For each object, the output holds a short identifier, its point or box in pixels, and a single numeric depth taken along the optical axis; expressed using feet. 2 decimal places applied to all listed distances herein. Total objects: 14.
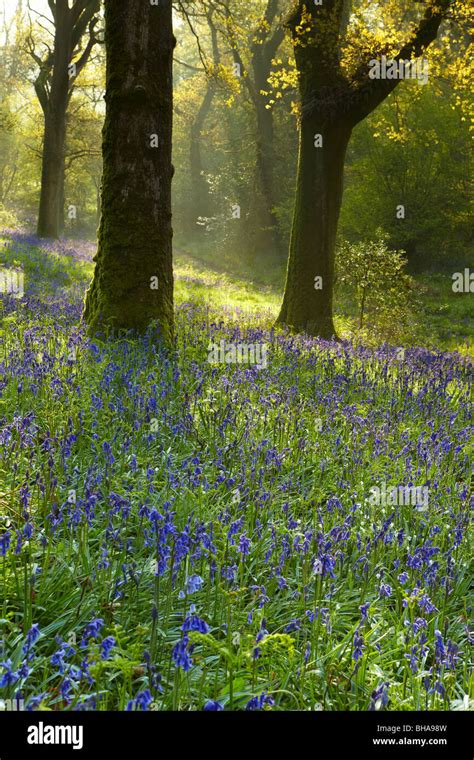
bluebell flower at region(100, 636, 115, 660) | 5.93
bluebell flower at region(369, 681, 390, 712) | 6.44
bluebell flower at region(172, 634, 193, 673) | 5.63
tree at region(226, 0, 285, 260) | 107.96
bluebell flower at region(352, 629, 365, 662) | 6.84
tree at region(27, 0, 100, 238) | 72.18
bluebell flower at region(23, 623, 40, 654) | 5.86
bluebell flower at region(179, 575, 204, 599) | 6.79
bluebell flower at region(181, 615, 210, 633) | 5.79
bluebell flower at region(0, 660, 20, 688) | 5.41
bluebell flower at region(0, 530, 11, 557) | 7.01
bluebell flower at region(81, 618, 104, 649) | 6.16
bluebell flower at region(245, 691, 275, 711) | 5.87
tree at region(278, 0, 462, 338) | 35.63
